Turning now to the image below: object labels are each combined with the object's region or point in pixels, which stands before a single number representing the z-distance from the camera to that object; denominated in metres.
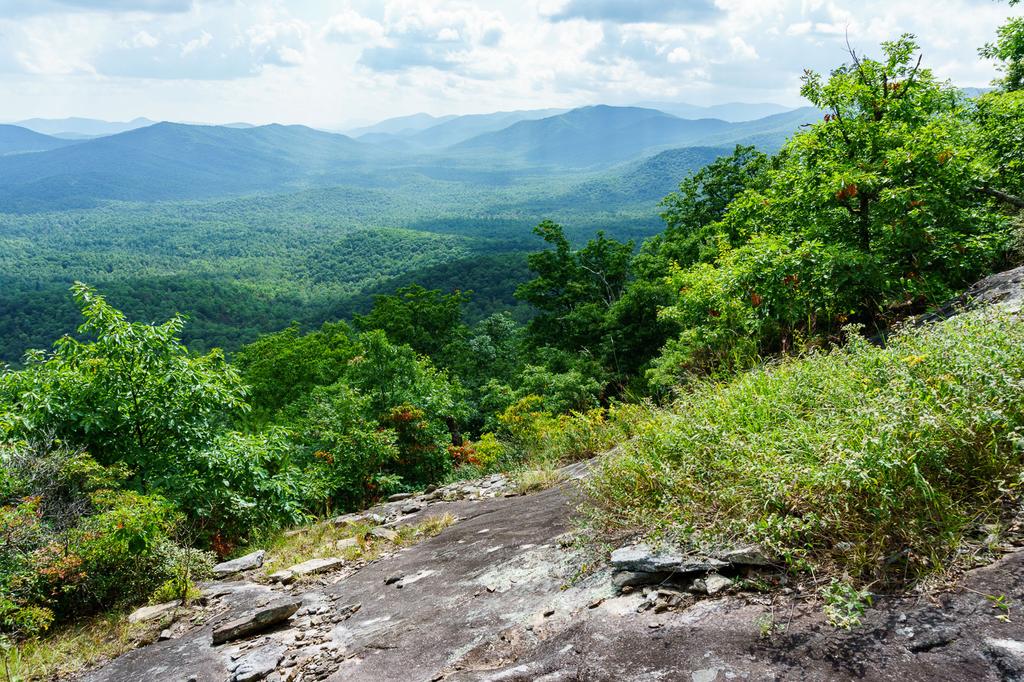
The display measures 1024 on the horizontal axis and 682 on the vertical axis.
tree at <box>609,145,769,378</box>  21.80
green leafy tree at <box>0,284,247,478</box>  8.00
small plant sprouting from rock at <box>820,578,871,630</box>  2.51
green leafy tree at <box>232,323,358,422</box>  24.52
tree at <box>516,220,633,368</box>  28.64
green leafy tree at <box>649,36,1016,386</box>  7.25
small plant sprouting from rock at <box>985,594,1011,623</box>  2.38
